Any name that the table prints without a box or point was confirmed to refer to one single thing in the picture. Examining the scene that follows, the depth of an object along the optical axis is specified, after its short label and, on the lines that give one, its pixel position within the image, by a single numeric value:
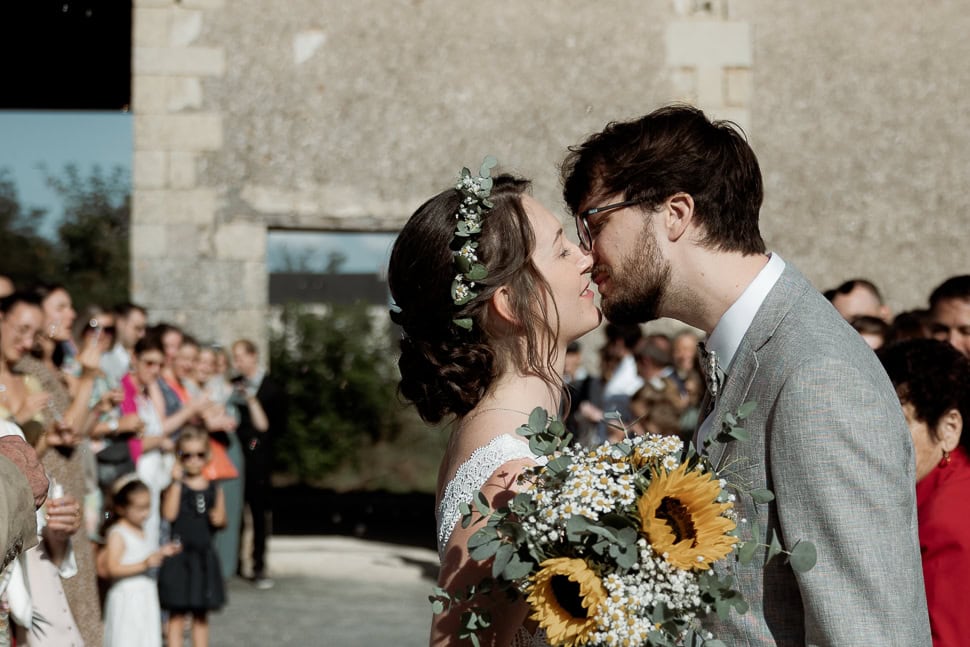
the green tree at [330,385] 17.50
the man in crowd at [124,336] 8.38
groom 2.08
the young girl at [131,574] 6.26
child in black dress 7.03
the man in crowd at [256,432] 9.91
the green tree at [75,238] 25.98
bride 2.71
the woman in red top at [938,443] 3.37
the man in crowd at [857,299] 6.23
